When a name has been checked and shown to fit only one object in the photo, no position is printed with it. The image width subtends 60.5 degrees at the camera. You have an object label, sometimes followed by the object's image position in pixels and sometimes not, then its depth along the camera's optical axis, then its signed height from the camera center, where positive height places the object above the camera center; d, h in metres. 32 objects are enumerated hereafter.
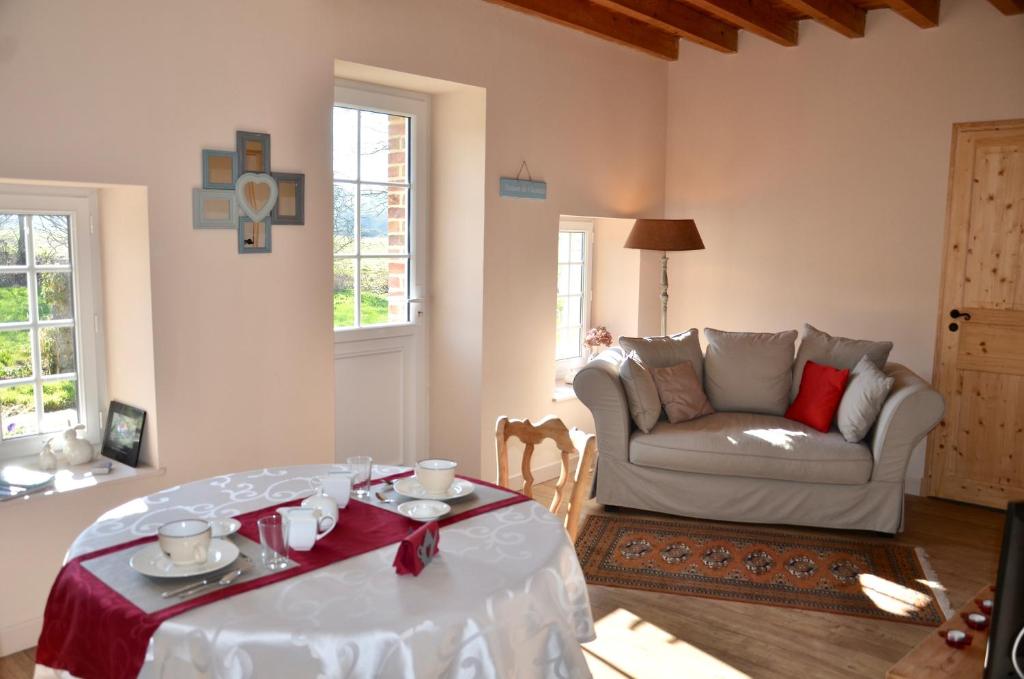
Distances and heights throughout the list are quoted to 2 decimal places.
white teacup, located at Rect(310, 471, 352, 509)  2.32 -0.64
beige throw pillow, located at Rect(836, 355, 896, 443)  4.41 -0.76
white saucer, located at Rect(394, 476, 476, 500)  2.40 -0.67
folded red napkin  1.91 -0.67
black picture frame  3.46 -0.76
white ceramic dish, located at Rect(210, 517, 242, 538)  2.09 -0.68
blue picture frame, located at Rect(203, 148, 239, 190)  3.49 +0.29
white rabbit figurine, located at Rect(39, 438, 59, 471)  3.31 -0.83
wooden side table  1.99 -0.94
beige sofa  4.34 -1.07
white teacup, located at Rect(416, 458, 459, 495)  2.42 -0.63
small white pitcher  2.02 -0.65
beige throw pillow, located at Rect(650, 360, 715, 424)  4.77 -0.78
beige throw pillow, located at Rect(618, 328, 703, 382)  4.97 -0.57
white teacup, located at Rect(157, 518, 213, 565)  1.89 -0.65
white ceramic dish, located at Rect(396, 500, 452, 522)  2.25 -0.68
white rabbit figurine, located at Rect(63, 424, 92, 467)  3.39 -0.81
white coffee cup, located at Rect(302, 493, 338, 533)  2.12 -0.65
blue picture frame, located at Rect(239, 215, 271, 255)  3.65 +0.01
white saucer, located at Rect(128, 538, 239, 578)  1.87 -0.69
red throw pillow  4.67 -0.77
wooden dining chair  2.56 -0.61
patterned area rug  3.70 -1.44
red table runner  1.72 -0.75
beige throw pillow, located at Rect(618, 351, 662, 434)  4.63 -0.77
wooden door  4.86 -0.39
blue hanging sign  4.88 +0.34
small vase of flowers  5.96 -0.61
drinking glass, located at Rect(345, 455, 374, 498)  2.46 -0.64
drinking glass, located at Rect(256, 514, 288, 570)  1.92 -0.65
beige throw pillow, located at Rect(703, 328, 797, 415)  4.97 -0.68
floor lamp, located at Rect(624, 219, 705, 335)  5.39 +0.09
